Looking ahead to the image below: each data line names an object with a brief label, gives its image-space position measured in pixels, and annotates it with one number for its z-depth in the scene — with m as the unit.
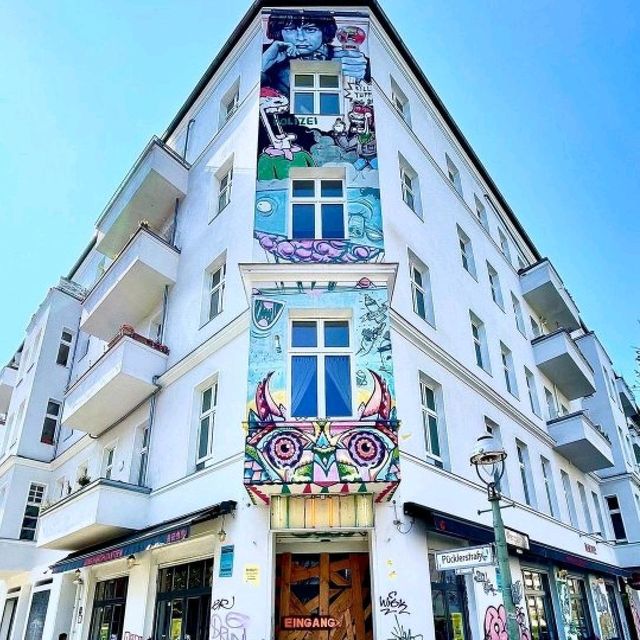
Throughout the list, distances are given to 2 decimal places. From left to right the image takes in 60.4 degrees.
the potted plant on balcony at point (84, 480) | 14.60
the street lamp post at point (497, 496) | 6.14
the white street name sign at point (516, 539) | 7.58
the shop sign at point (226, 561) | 9.09
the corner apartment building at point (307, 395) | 9.02
